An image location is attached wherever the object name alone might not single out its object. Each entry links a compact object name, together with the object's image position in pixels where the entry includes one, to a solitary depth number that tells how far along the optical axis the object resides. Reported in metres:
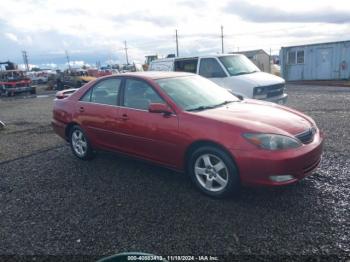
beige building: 34.68
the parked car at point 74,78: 26.99
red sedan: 3.53
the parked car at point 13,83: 25.55
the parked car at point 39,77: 45.75
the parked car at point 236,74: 8.53
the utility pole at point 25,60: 86.31
